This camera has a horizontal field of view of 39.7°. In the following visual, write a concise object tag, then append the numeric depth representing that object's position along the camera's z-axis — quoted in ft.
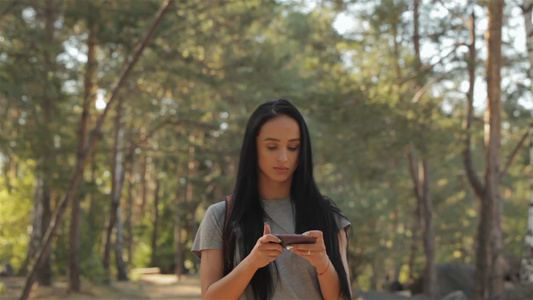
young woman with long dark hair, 7.92
